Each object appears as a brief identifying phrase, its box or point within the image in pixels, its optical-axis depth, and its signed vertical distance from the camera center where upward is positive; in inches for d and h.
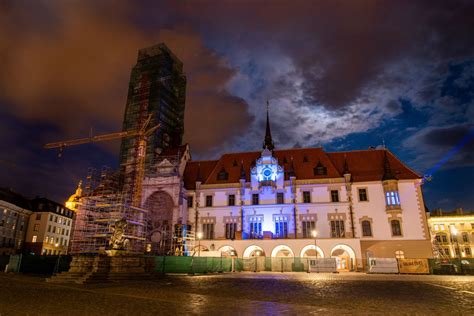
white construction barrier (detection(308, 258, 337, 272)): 1408.7 -37.7
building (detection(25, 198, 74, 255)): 2758.4 +207.5
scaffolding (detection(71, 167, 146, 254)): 1644.9 +209.7
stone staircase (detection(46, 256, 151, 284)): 830.5 -43.8
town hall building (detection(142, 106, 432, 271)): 1567.4 +241.2
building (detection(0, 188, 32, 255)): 2428.6 +247.3
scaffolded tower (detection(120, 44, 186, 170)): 2279.8 +1080.5
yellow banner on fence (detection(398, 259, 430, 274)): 1299.2 -35.7
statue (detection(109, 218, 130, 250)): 973.4 +48.9
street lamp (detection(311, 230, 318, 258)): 1580.6 +99.1
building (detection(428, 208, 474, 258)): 3201.3 +257.7
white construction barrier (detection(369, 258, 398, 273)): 1349.7 -34.5
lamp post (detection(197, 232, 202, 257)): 1694.4 +96.4
